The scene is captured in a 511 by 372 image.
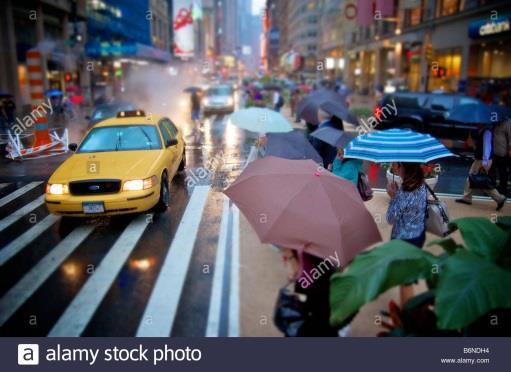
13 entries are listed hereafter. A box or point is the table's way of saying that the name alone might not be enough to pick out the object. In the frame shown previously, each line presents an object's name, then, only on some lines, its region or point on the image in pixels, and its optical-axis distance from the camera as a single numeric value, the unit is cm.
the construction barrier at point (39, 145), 1455
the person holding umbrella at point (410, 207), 489
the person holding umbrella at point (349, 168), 622
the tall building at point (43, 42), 3073
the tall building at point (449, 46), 2680
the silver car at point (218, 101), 2933
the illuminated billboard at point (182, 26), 8756
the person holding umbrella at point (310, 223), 347
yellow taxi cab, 746
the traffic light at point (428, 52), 2991
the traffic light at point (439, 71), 2627
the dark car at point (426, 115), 1658
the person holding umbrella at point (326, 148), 793
